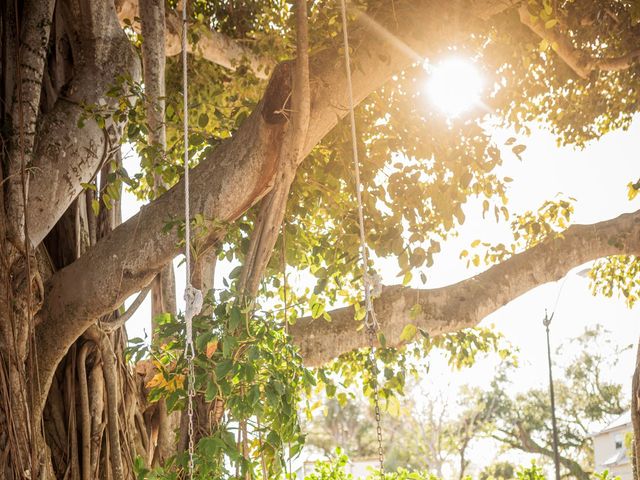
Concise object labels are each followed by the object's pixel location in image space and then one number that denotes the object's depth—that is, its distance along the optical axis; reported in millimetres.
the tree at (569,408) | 17484
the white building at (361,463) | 18898
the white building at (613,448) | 14947
